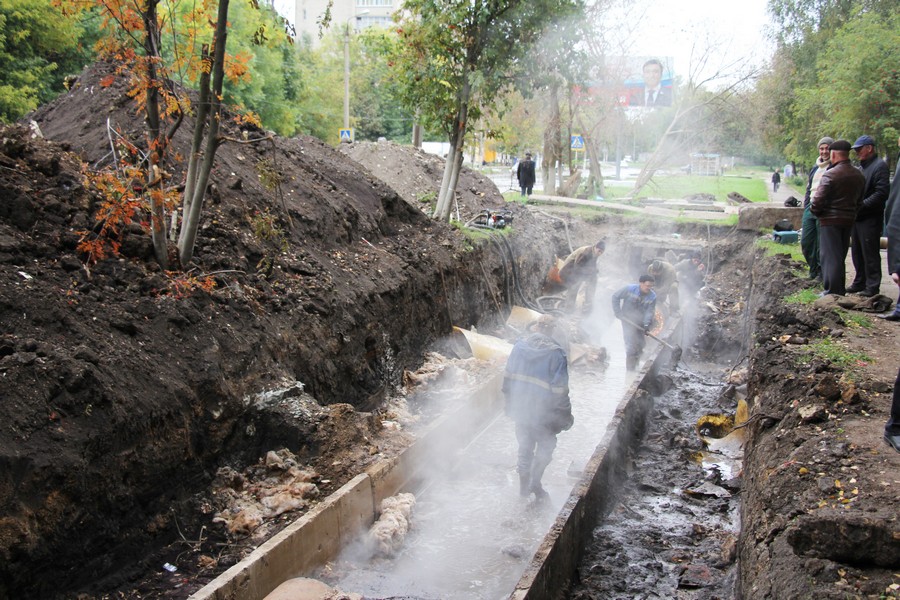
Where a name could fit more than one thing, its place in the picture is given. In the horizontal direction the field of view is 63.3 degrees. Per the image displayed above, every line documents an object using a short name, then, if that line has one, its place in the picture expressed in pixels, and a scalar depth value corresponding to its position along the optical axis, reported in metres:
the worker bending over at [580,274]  15.91
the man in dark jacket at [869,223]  9.21
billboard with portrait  31.97
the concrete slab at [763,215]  19.48
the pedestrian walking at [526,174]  25.77
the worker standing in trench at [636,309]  11.77
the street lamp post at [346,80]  32.09
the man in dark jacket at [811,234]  11.14
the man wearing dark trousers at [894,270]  5.14
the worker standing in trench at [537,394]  7.46
